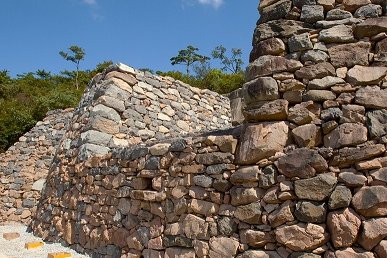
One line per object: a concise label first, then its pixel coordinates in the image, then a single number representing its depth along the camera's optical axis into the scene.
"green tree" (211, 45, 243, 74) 21.76
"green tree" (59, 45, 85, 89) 25.17
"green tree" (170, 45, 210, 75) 23.89
